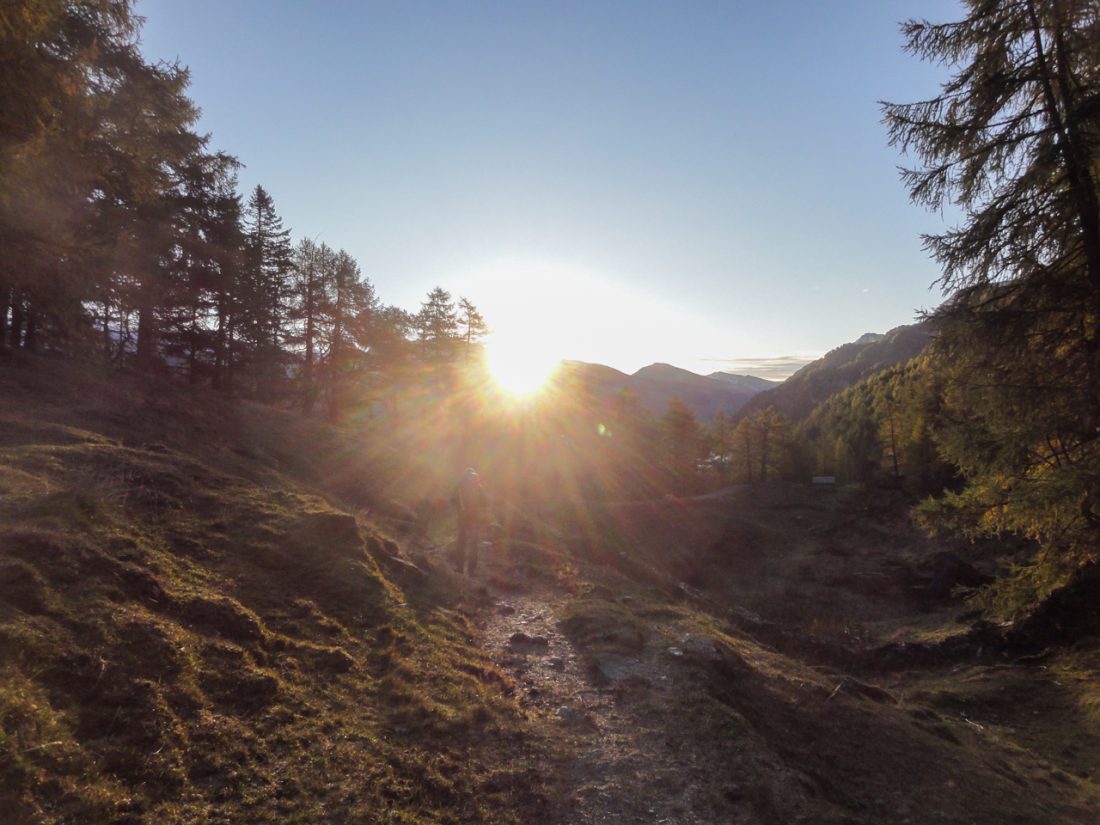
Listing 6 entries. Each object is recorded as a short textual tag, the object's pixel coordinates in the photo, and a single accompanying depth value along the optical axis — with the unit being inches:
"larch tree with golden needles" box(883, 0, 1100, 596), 330.6
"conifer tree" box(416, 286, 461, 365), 1664.6
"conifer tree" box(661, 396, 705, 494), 2229.3
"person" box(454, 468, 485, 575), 585.3
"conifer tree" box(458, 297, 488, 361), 1680.6
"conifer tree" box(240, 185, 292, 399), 1080.8
